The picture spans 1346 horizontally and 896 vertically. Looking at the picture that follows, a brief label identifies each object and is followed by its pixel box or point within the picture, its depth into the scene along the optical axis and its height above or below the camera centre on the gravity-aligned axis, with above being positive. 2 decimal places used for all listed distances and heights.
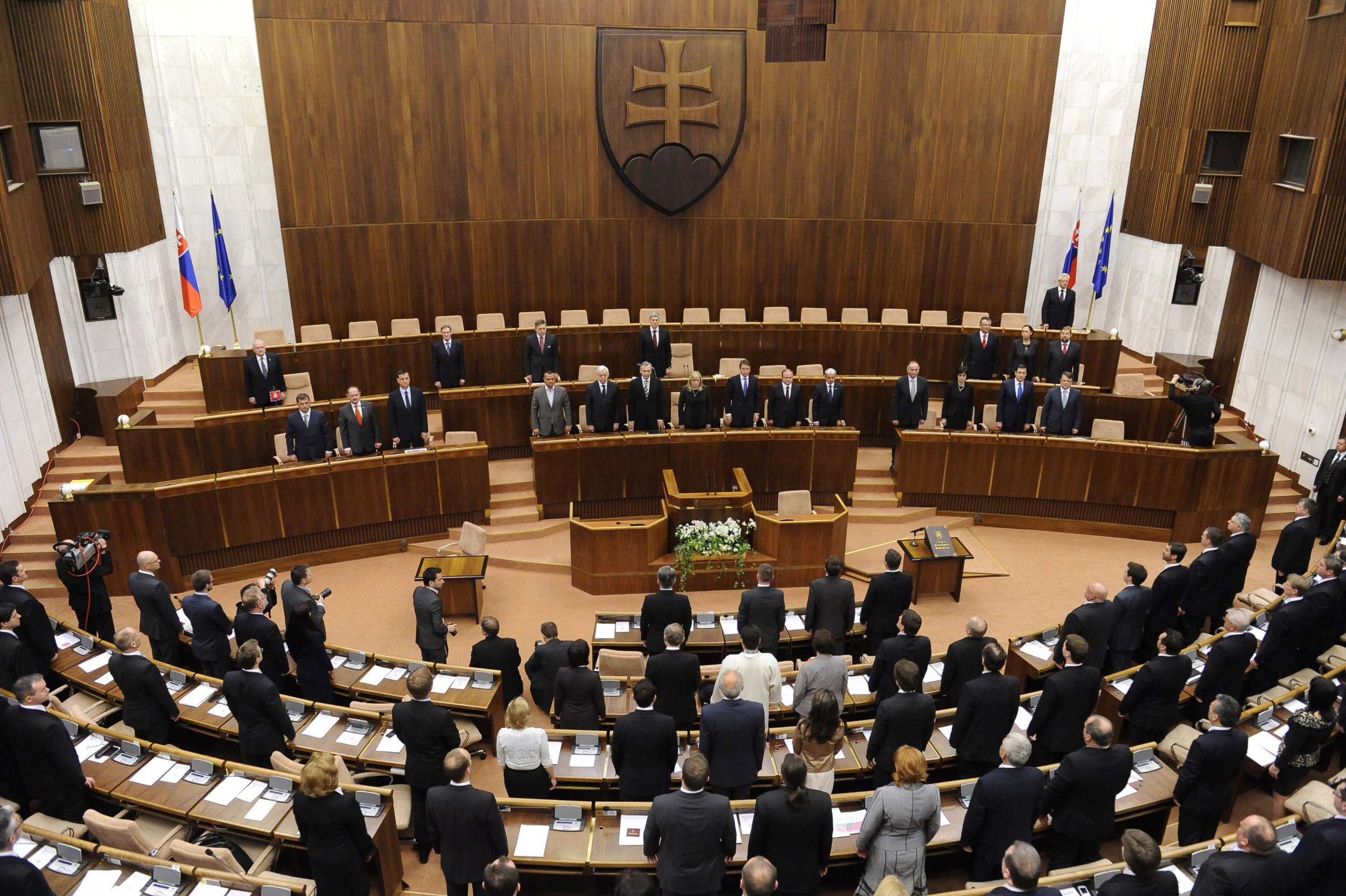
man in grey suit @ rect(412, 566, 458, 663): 7.12 -3.51
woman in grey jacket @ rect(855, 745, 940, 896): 4.28 -3.05
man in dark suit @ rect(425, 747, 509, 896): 4.39 -3.13
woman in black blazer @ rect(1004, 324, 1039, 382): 11.60 -2.43
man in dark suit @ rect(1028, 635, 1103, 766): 5.52 -3.22
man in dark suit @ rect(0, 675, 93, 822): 5.09 -3.23
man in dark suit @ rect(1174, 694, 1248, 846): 5.00 -3.25
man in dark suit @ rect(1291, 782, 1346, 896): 4.12 -3.04
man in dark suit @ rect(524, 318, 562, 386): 11.45 -2.43
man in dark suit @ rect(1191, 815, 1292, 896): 3.99 -3.00
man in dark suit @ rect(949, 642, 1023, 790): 5.34 -3.15
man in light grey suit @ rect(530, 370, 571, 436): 10.52 -2.84
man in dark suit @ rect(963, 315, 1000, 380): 11.92 -2.49
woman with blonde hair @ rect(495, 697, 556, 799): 4.93 -3.19
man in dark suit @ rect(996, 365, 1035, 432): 10.92 -2.90
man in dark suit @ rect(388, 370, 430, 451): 10.30 -2.87
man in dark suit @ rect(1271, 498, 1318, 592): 8.28 -3.45
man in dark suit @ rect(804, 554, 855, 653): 6.92 -3.28
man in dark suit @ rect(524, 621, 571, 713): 6.39 -3.46
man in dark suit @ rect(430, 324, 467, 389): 11.49 -2.53
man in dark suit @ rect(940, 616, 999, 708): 5.97 -3.21
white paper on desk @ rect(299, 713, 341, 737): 5.99 -3.63
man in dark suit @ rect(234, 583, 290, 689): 6.29 -3.15
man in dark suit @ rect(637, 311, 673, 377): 12.02 -2.47
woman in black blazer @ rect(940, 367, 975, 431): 11.20 -2.95
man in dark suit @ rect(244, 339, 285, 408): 10.70 -2.55
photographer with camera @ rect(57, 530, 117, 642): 7.66 -3.46
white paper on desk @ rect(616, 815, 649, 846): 4.92 -3.52
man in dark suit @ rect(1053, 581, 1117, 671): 6.51 -3.20
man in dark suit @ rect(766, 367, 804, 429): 10.84 -2.85
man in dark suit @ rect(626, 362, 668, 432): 10.57 -2.79
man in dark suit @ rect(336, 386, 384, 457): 10.04 -2.91
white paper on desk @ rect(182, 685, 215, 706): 6.34 -3.63
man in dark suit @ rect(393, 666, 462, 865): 5.16 -3.15
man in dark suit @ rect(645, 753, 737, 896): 4.24 -3.06
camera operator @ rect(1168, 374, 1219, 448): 10.34 -2.82
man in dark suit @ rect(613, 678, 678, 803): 4.98 -3.14
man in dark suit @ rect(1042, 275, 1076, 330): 12.97 -2.06
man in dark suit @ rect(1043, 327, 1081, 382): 11.60 -2.46
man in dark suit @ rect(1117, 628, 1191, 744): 5.80 -3.32
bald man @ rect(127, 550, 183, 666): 6.73 -3.29
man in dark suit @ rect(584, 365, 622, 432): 10.60 -2.81
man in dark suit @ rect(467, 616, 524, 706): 6.59 -3.50
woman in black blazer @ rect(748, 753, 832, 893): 4.23 -3.03
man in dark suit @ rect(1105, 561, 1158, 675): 6.93 -3.39
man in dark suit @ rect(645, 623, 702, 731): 5.77 -3.20
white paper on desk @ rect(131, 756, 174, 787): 5.41 -3.55
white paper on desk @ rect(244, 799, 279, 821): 5.09 -3.53
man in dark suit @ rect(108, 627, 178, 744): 5.68 -3.28
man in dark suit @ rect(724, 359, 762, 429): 10.91 -2.84
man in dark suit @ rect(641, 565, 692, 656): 6.73 -3.21
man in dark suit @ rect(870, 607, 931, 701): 5.87 -3.11
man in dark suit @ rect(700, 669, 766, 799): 5.01 -3.09
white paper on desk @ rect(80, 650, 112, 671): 6.80 -3.66
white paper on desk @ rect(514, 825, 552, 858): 4.82 -3.51
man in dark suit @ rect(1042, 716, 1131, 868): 4.78 -3.22
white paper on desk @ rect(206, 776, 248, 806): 5.22 -3.52
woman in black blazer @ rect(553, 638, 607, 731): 5.66 -3.25
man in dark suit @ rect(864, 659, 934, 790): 5.09 -3.02
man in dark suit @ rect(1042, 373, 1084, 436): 10.89 -2.93
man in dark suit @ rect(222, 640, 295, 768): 5.43 -3.23
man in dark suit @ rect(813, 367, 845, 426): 11.01 -2.84
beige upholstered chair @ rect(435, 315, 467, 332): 13.01 -2.32
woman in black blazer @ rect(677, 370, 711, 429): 10.67 -2.85
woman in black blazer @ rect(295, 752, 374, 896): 4.35 -3.17
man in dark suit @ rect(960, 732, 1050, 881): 4.56 -3.14
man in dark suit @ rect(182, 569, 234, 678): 6.59 -3.33
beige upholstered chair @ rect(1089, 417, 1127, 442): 10.94 -3.16
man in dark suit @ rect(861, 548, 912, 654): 7.20 -3.41
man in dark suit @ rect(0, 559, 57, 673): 6.37 -3.10
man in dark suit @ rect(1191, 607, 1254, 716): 6.07 -3.25
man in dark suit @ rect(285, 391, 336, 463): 9.92 -2.94
